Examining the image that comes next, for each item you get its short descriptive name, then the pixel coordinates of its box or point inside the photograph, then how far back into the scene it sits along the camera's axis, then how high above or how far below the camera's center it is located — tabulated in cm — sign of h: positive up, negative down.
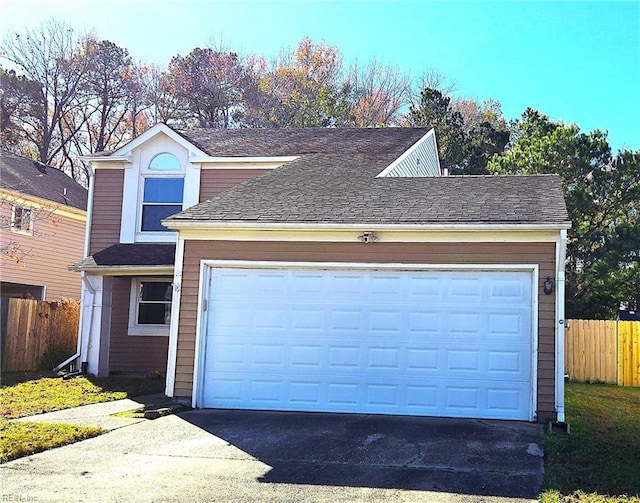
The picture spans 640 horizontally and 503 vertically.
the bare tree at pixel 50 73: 3064 +1036
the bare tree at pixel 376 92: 3303 +1097
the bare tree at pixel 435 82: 3333 +1151
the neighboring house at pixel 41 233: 2195 +258
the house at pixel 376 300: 980 +37
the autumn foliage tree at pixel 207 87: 3278 +1064
